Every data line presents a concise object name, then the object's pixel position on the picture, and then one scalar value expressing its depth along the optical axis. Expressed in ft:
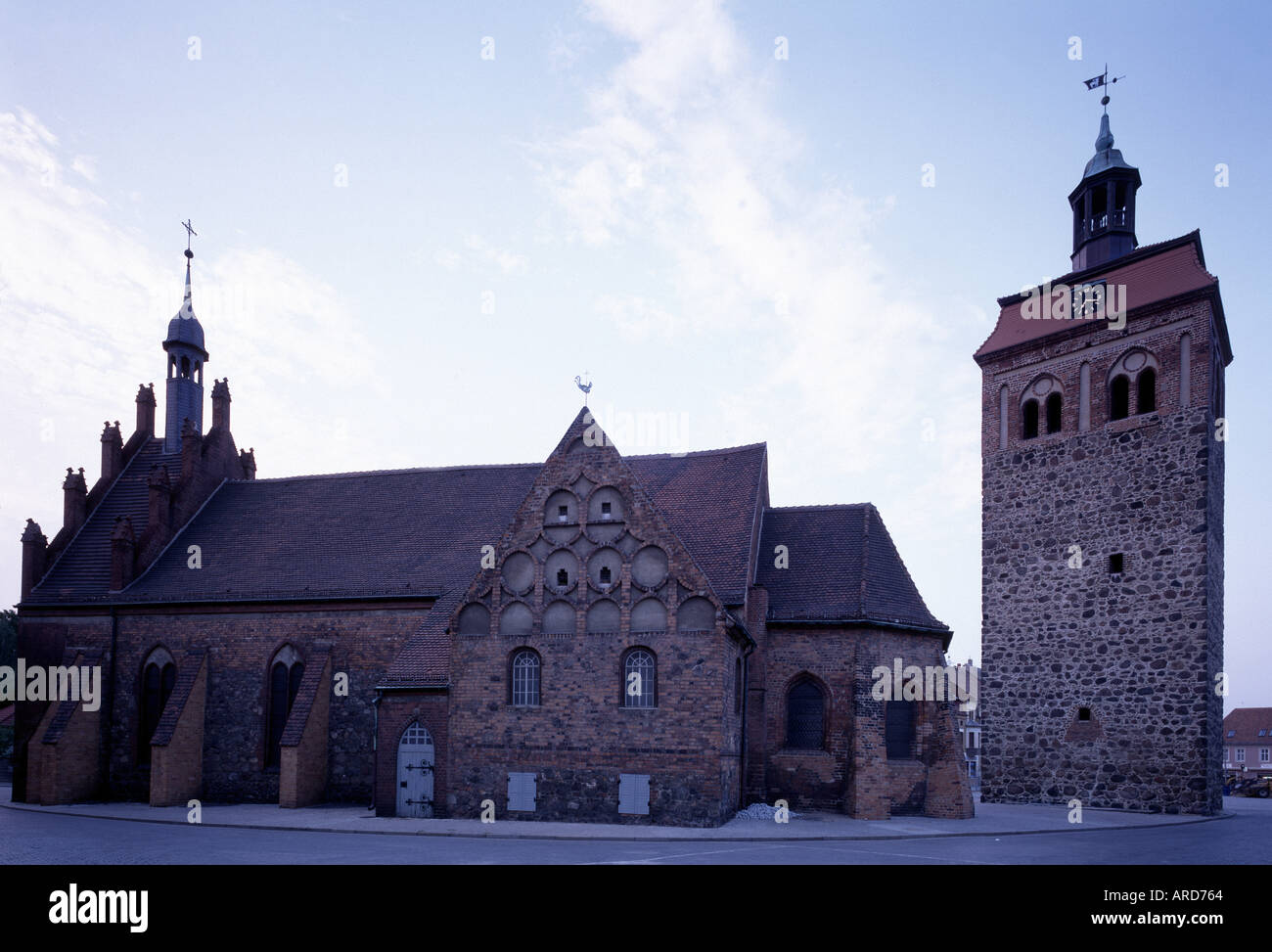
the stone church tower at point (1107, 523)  97.14
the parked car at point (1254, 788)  152.25
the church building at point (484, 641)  84.23
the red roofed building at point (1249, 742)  293.84
